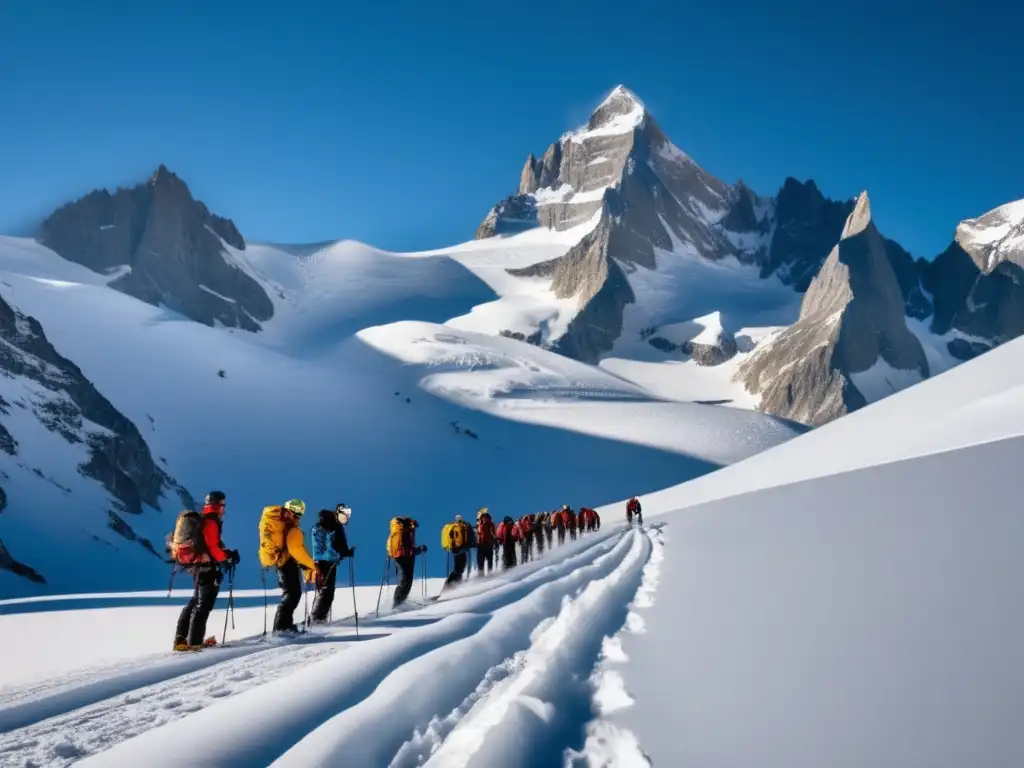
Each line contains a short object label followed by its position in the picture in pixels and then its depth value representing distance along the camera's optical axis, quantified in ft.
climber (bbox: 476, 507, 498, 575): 62.39
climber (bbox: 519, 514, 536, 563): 84.28
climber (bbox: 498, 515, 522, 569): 72.13
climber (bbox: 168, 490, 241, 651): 30.14
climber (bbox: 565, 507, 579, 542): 111.84
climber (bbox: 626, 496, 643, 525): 117.50
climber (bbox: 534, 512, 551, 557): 94.85
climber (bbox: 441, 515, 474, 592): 56.18
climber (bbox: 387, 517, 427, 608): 46.32
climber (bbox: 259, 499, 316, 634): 32.01
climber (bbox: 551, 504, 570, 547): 101.13
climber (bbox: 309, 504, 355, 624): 36.16
